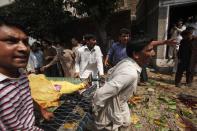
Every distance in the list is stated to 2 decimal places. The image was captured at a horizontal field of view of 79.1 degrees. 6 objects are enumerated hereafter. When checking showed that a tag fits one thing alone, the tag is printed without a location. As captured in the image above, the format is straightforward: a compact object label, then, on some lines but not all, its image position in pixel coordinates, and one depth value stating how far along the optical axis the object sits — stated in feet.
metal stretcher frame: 3.69
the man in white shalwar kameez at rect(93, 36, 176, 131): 3.60
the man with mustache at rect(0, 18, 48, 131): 2.31
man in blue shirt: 8.68
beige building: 15.57
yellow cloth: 4.28
